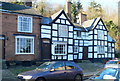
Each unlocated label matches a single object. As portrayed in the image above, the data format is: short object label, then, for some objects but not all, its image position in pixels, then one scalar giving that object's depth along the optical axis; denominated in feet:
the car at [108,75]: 21.00
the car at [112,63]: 50.38
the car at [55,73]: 29.14
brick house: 58.18
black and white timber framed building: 69.84
